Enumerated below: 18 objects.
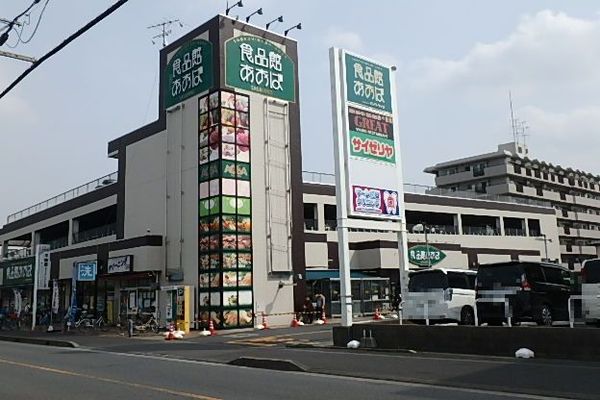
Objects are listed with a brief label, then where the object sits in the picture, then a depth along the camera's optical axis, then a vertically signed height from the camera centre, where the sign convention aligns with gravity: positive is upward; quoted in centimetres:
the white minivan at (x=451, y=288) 1773 +3
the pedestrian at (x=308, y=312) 3141 -93
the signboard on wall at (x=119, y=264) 3272 +191
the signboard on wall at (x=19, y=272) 3753 +199
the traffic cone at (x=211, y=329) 2692 -141
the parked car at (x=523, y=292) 1527 -14
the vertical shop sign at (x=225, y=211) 2953 +420
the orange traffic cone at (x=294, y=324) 2919 -140
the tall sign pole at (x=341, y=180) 1766 +327
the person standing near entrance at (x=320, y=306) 3175 -65
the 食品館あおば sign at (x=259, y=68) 3188 +1202
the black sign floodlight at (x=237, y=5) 3189 +1490
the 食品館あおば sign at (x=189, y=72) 3206 +1201
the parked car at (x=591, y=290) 1395 -13
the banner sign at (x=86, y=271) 3269 +159
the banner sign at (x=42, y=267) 3588 +205
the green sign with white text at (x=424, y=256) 3791 +208
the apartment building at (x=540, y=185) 7994 +1375
